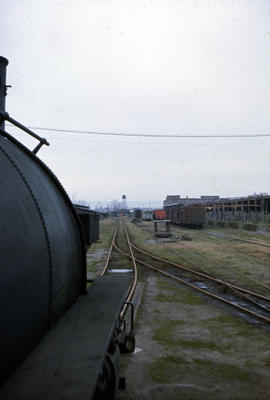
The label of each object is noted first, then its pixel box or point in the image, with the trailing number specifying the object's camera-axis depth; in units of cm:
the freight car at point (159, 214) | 6099
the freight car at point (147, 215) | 8659
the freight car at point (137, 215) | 8431
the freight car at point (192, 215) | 4596
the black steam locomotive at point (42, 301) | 237
